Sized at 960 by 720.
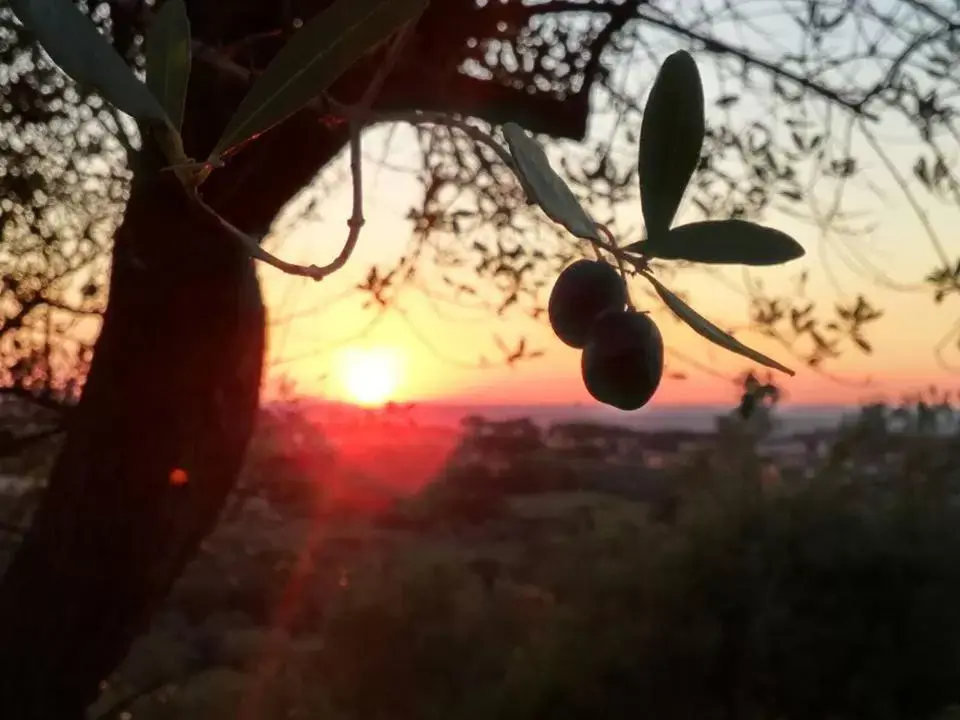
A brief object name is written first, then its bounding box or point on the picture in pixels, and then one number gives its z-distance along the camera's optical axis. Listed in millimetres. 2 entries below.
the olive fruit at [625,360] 392
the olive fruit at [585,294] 417
